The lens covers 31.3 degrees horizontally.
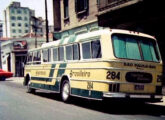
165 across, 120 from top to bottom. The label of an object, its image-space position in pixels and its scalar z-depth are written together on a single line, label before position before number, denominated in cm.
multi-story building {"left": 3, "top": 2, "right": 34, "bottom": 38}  11699
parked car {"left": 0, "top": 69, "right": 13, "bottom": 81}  3439
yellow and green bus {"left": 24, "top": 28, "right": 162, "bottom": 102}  910
